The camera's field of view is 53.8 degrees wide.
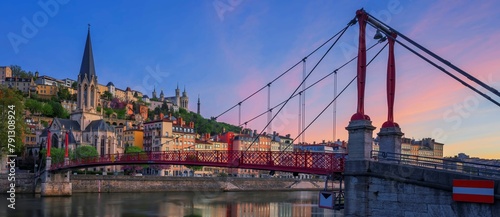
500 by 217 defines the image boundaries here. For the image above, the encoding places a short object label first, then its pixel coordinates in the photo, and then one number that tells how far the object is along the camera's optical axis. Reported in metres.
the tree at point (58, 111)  129.62
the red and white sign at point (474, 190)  14.16
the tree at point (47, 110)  126.73
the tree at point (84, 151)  78.94
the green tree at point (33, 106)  123.94
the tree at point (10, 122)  55.59
